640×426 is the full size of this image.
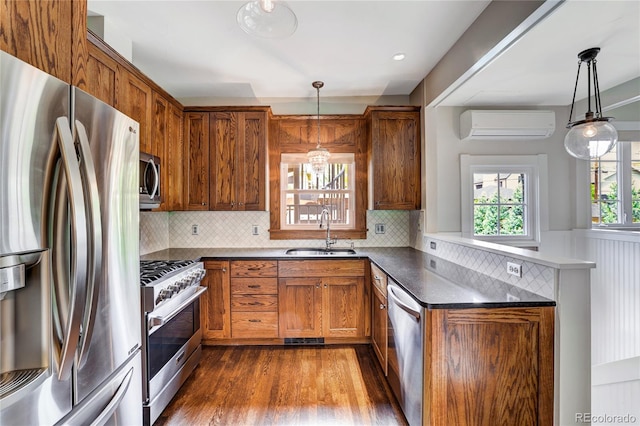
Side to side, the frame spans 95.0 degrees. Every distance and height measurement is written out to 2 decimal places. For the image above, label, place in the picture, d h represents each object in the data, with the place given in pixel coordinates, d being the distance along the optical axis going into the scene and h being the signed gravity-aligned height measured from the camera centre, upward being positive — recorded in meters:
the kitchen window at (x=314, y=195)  3.56 +0.22
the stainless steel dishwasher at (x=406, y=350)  1.54 -0.82
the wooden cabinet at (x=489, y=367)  1.46 -0.77
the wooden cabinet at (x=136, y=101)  2.13 +0.88
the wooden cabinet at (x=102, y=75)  1.85 +0.91
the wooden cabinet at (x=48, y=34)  0.83 +0.57
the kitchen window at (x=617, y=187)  3.33 +0.29
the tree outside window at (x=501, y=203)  3.37 +0.11
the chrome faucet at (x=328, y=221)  3.42 -0.10
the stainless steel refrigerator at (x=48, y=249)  0.73 -0.10
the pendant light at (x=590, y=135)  2.11 +0.56
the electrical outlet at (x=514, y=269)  1.74 -0.34
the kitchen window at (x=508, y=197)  3.33 +0.18
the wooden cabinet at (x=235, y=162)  3.17 +0.55
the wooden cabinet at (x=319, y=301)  2.88 -0.87
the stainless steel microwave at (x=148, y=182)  2.27 +0.25
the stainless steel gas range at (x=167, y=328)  1.81 -0.82
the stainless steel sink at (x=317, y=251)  3.22 -0.44
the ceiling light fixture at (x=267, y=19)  1.38 +0.94
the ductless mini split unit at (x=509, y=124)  3.12 +0.96
